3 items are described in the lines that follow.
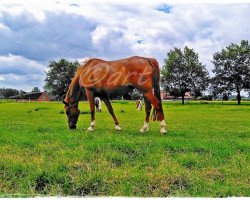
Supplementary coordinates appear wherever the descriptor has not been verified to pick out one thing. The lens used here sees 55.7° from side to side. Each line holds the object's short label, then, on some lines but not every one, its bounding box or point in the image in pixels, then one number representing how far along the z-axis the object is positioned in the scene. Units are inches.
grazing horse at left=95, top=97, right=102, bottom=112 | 712.7
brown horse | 275.6
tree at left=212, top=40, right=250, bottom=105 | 983.3
